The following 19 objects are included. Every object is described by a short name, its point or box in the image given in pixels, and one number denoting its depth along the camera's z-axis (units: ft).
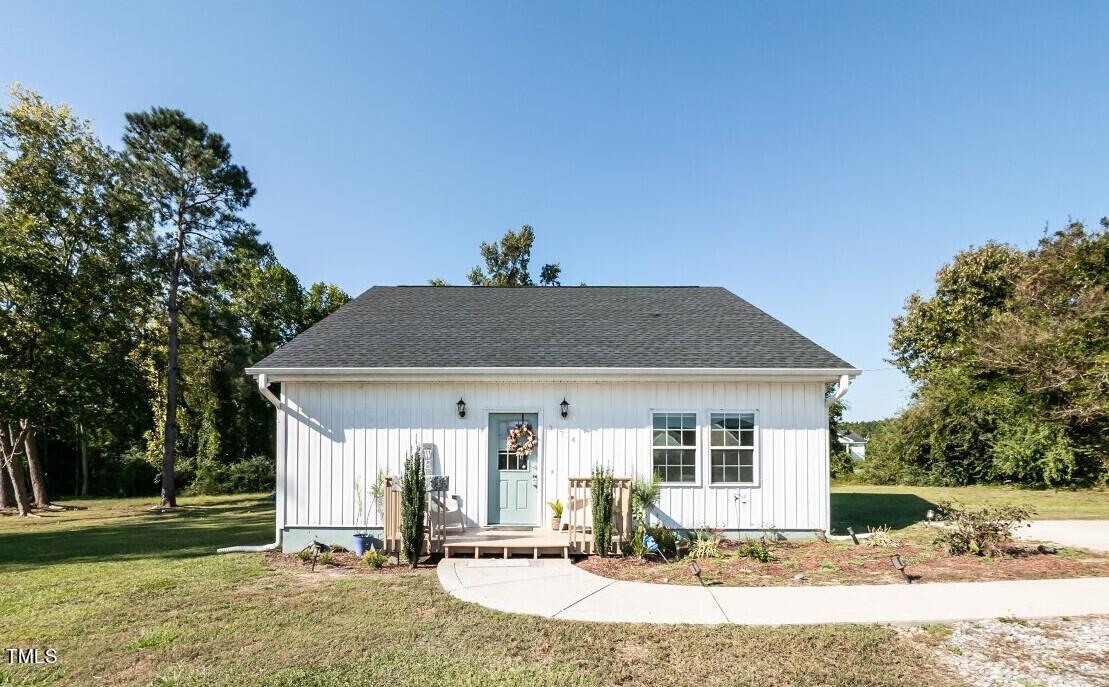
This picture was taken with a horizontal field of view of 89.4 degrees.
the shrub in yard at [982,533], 25.55
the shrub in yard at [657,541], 26.37
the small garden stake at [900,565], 21.50
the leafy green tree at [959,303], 79.66
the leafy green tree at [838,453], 80.52
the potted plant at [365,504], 29.68
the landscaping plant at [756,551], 25.12
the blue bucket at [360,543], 28.27
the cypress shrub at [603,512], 26.32
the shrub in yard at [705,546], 26.35
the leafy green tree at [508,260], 103.04
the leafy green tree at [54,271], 50.90
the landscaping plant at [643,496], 29.12
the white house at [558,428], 30.04
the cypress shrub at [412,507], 25.70
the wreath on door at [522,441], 30.68
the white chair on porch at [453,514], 29.91
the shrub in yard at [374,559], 25.75
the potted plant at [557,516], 29.91
